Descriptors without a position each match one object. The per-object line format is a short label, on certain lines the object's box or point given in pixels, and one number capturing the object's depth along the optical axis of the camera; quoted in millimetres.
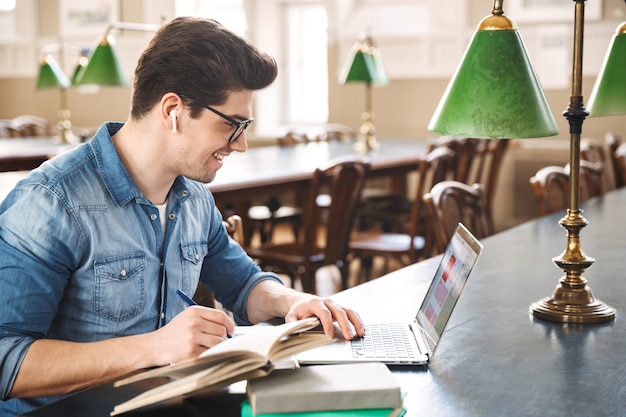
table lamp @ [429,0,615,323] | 1604
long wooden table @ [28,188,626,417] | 1335
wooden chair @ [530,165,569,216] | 3457
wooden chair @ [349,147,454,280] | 4430
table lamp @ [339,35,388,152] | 6164
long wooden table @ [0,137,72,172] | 5660
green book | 1217
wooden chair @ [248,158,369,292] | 4043
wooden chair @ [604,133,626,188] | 5137
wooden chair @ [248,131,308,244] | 5312
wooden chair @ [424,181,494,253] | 2770
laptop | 1521
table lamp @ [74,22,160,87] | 5270
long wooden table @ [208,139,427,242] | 4160
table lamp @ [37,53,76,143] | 6754
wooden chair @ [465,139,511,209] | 5926
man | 1461
